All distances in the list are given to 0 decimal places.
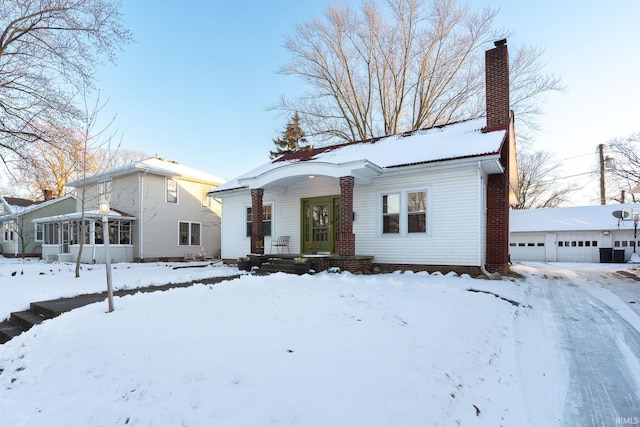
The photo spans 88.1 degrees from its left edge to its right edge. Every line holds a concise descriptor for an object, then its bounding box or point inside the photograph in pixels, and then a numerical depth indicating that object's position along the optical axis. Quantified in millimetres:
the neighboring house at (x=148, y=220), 17938
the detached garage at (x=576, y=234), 19781
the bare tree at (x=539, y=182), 30828
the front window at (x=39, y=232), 23875
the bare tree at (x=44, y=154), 10887
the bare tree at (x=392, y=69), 20094
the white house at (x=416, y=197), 9484
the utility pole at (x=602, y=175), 24766
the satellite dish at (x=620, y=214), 19625
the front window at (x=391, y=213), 10609
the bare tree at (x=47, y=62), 10766
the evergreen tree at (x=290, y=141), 29530
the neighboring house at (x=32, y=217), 23141
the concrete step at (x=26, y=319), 5102
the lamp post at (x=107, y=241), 4853
